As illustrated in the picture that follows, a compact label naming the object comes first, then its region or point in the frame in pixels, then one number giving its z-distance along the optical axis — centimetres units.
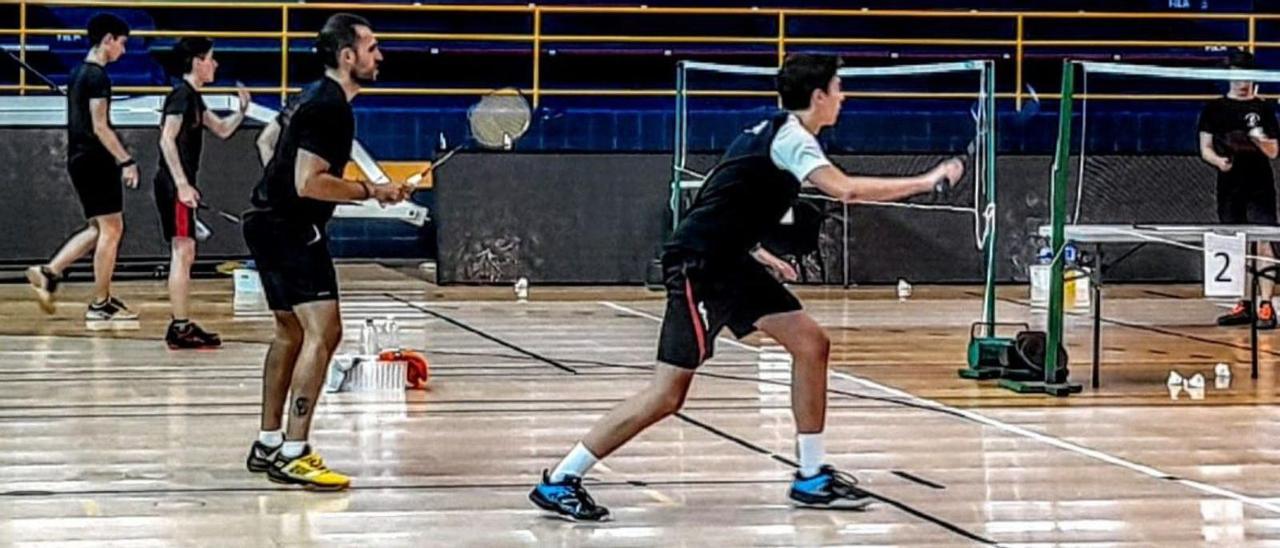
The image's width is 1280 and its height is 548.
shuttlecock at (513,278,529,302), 1800
